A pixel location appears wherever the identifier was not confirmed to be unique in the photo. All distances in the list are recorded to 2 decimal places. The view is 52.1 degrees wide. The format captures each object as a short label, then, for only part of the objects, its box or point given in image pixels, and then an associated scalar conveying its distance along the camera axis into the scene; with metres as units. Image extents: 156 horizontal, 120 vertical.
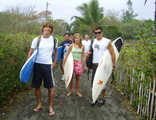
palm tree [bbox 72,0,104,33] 22.73
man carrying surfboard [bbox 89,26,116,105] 3.57
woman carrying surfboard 4.12
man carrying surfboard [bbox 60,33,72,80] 6.02
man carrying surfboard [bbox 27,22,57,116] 3.10
